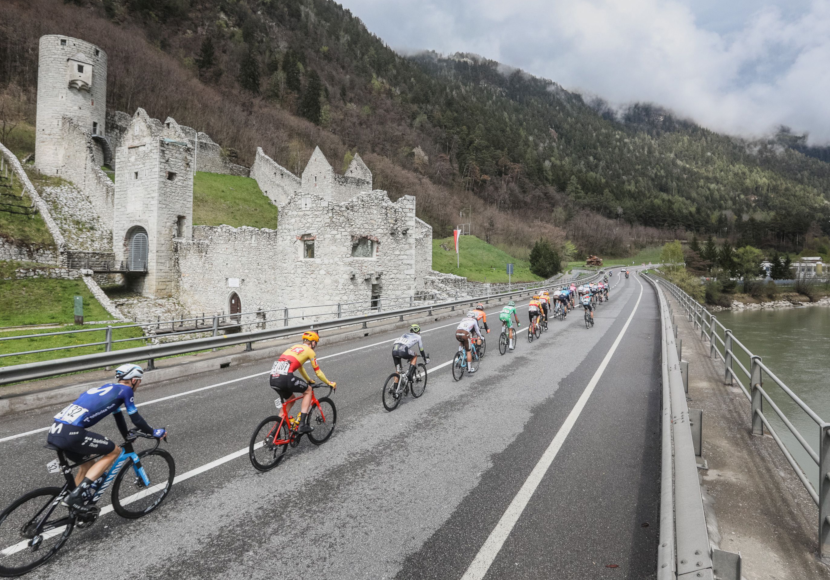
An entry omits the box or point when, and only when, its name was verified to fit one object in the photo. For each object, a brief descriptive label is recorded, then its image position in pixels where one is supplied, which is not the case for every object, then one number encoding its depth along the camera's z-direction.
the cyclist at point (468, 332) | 9.80
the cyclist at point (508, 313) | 12.54
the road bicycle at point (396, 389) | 7.67
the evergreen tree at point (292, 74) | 94.06
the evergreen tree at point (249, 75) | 86.88
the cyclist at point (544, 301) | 16.65
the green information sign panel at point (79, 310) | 19.65
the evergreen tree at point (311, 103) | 89.44
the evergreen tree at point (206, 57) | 84.44
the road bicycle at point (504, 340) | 12.99
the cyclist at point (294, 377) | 5.67
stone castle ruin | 21.05
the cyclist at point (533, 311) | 14.93
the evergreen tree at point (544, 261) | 61.94
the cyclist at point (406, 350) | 8.02
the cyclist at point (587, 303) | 18.78
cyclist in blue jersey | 3.77
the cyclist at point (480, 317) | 10.76
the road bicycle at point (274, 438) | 5.31
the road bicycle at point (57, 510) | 3.56
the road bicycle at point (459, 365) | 9.89
